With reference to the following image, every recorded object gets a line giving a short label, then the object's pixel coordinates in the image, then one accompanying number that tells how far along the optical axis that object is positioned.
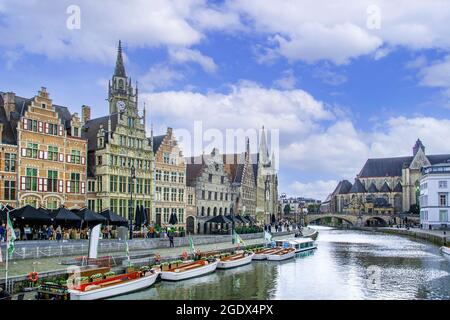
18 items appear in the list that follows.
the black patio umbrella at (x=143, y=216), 42.12
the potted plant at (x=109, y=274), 23.55
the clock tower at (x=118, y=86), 62.78
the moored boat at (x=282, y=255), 40.34
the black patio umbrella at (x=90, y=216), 34.78
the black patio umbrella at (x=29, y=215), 31.52
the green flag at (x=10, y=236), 22.05
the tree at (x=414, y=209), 135.15
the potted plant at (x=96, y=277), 22.48
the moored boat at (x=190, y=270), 27.44
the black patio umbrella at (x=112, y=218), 37.19
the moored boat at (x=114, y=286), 20.11
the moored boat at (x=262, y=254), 40.47
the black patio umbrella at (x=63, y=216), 33.22
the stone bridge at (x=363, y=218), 133.12
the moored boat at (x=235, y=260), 33.81
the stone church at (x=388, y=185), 150.75
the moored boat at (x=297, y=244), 48.19
